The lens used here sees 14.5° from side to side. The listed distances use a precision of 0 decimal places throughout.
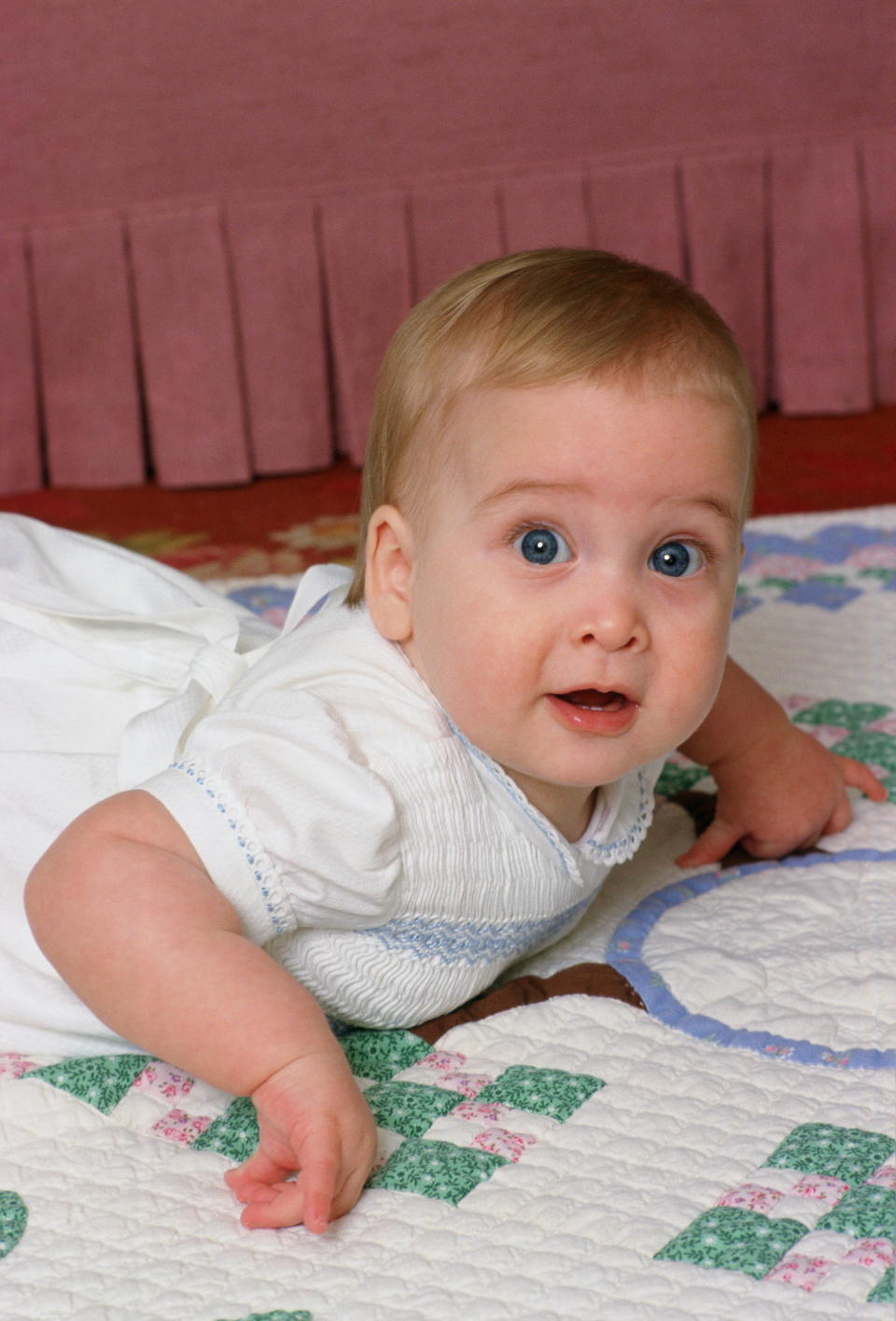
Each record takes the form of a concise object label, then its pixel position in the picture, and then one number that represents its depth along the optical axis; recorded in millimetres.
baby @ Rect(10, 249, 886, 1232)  1059
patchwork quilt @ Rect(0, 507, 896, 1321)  1004
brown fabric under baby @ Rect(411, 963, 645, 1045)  1146
